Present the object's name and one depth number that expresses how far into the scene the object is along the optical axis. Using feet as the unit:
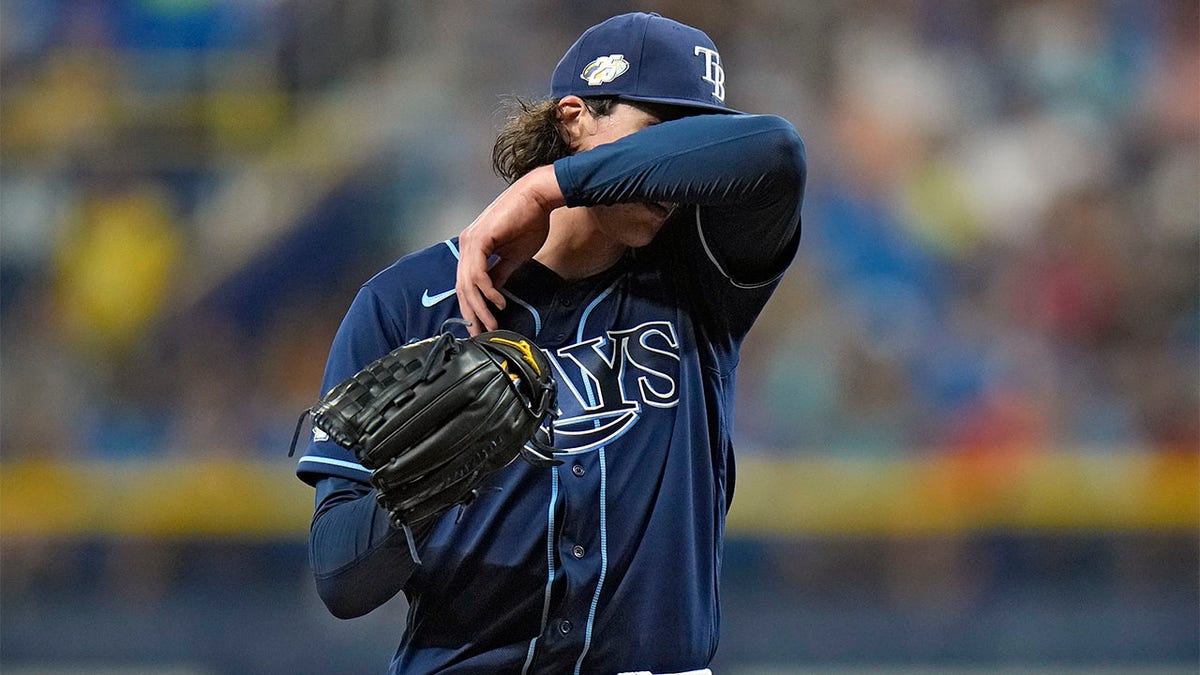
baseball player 51.21
